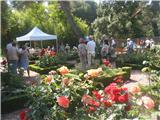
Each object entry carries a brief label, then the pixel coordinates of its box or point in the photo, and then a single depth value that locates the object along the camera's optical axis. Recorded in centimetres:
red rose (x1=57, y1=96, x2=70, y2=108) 191
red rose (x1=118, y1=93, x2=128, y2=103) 182
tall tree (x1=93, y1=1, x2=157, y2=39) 1839
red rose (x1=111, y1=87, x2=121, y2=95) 184
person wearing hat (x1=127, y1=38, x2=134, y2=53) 988
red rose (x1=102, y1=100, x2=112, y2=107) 191
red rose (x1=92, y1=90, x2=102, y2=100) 199
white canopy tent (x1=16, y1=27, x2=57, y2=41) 1040
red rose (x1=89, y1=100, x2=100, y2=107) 194
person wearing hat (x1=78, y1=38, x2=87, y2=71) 715
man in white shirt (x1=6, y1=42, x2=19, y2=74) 606
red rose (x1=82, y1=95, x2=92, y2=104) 198
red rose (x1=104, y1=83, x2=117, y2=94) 187
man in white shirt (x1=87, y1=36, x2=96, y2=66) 724
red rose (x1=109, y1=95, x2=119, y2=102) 184
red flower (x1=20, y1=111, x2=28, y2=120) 210
